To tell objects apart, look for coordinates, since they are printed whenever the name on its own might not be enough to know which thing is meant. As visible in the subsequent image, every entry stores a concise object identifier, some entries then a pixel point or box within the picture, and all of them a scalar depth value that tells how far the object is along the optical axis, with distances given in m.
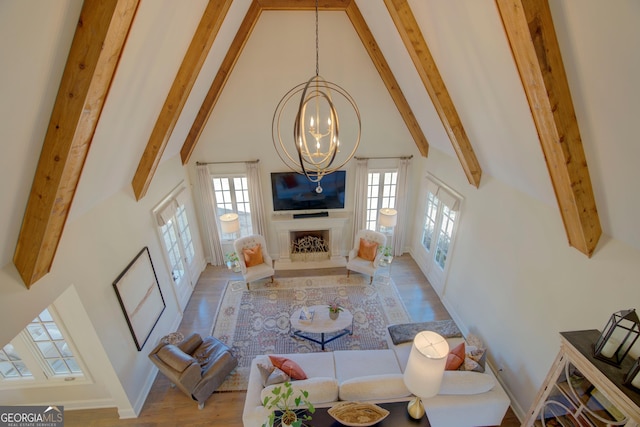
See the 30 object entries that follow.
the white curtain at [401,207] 6.47
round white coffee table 4.63
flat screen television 6.35
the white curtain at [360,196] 6.36
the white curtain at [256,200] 6.19
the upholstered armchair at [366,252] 6.24
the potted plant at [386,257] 6.66
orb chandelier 5.71
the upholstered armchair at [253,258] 6.08
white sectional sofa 3.28
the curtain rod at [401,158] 6.32
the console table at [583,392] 2.15
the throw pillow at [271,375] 3.52
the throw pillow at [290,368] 3.64
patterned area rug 4.89
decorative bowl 2.78
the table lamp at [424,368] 2.67
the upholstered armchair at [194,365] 3.79
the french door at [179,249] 5.19
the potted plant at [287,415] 2.50
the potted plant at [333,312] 4.75
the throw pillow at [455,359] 3.65
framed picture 3.84
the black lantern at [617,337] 2.25
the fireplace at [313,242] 6.67
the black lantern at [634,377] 2.11
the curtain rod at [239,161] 6.13
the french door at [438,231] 5.52
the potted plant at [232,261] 6.67
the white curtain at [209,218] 6.20
